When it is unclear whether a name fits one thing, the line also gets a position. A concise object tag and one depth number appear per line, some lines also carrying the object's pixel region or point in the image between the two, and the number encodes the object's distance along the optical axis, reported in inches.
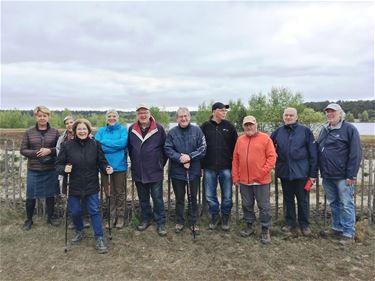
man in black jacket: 230.5
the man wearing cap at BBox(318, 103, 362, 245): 209.0
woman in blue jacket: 228.2
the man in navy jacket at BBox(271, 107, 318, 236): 219.0
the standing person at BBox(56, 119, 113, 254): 205.5
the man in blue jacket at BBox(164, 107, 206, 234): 223.3
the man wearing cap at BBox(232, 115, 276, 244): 213.9
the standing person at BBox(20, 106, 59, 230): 232.2
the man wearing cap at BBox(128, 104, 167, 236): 226.2
